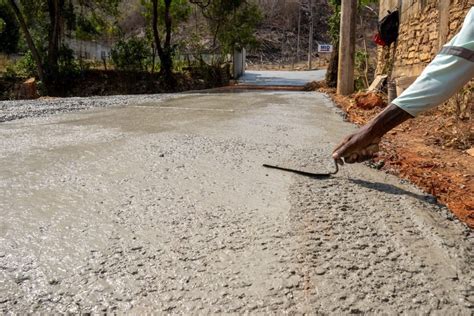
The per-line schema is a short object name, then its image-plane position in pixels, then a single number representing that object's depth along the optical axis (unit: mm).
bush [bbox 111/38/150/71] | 15906
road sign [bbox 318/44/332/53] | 27605
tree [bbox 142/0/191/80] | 15445
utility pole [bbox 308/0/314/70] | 31844
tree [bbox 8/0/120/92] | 14344
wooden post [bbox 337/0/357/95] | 9586
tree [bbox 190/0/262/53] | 18619
